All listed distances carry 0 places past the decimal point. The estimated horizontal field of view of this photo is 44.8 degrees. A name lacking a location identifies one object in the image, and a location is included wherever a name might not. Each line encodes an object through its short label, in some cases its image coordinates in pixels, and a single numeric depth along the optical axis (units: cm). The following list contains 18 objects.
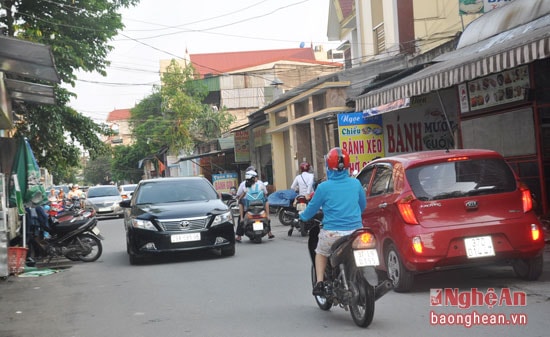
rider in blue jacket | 632
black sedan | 1198
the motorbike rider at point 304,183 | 1678
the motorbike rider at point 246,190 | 1547
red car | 723
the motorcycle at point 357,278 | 585
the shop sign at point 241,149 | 3844
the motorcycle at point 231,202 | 1388
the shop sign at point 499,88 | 1242
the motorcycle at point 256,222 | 1511
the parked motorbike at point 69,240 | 1357
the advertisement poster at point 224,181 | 3456
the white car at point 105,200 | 3200
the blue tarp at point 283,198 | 1883
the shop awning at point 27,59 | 948
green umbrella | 1276
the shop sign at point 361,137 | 1727
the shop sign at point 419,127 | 1733
